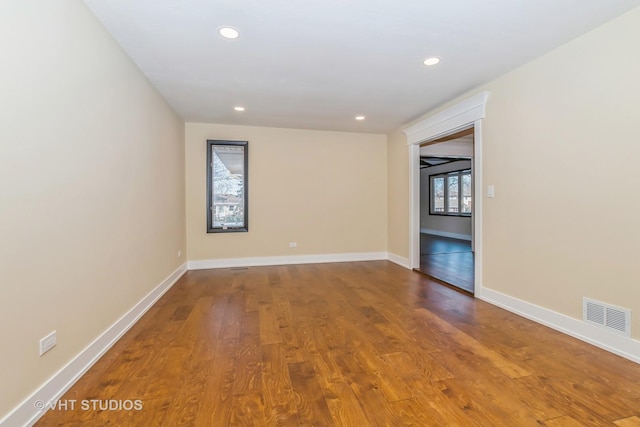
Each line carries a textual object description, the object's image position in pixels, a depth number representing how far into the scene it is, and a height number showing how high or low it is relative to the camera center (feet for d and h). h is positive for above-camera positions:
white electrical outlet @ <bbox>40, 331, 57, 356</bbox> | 4.89 -2.36
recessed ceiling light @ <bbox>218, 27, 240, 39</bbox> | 7.03 +4.59
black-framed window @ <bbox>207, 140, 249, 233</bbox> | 15.80 +1.41
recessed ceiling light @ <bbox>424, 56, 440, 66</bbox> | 8.54 +4.63
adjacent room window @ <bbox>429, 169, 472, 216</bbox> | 28.52 +1.72
